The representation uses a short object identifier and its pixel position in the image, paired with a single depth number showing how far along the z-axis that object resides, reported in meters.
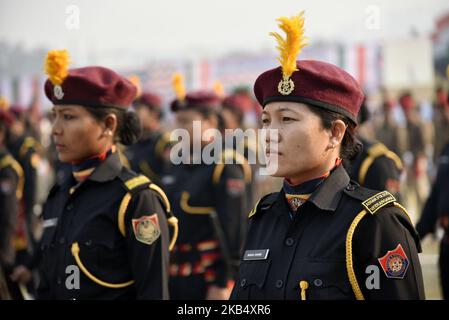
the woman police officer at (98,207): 7.46
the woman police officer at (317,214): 5.46
